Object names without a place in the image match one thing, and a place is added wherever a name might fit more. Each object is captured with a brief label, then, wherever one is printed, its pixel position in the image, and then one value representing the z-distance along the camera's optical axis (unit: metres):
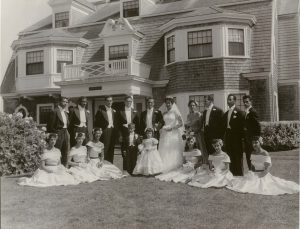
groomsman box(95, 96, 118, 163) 7.63
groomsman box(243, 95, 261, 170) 6.24
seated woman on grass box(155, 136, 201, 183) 6.73
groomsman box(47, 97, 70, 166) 7.39
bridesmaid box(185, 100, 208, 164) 7.01
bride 7.23
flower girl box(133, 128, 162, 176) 7.05
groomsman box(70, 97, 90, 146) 7.71
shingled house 12.12
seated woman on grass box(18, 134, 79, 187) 6.27
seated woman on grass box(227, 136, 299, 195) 5.46
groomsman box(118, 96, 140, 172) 7.56
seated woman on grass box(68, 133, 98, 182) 6.79
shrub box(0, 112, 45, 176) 7.20
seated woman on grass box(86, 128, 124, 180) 6.97
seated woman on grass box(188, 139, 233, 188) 5.98
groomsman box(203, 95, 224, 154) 6.75
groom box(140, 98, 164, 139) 7.51
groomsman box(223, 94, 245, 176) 6.42
